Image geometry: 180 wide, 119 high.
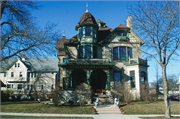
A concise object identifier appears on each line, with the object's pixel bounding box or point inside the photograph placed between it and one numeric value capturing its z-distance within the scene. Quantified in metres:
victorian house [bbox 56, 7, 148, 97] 22.27
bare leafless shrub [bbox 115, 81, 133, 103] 17.64
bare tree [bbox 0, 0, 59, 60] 12.23
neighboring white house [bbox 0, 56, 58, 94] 43.34
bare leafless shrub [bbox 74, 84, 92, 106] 15.77
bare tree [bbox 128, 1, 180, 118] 11.91
